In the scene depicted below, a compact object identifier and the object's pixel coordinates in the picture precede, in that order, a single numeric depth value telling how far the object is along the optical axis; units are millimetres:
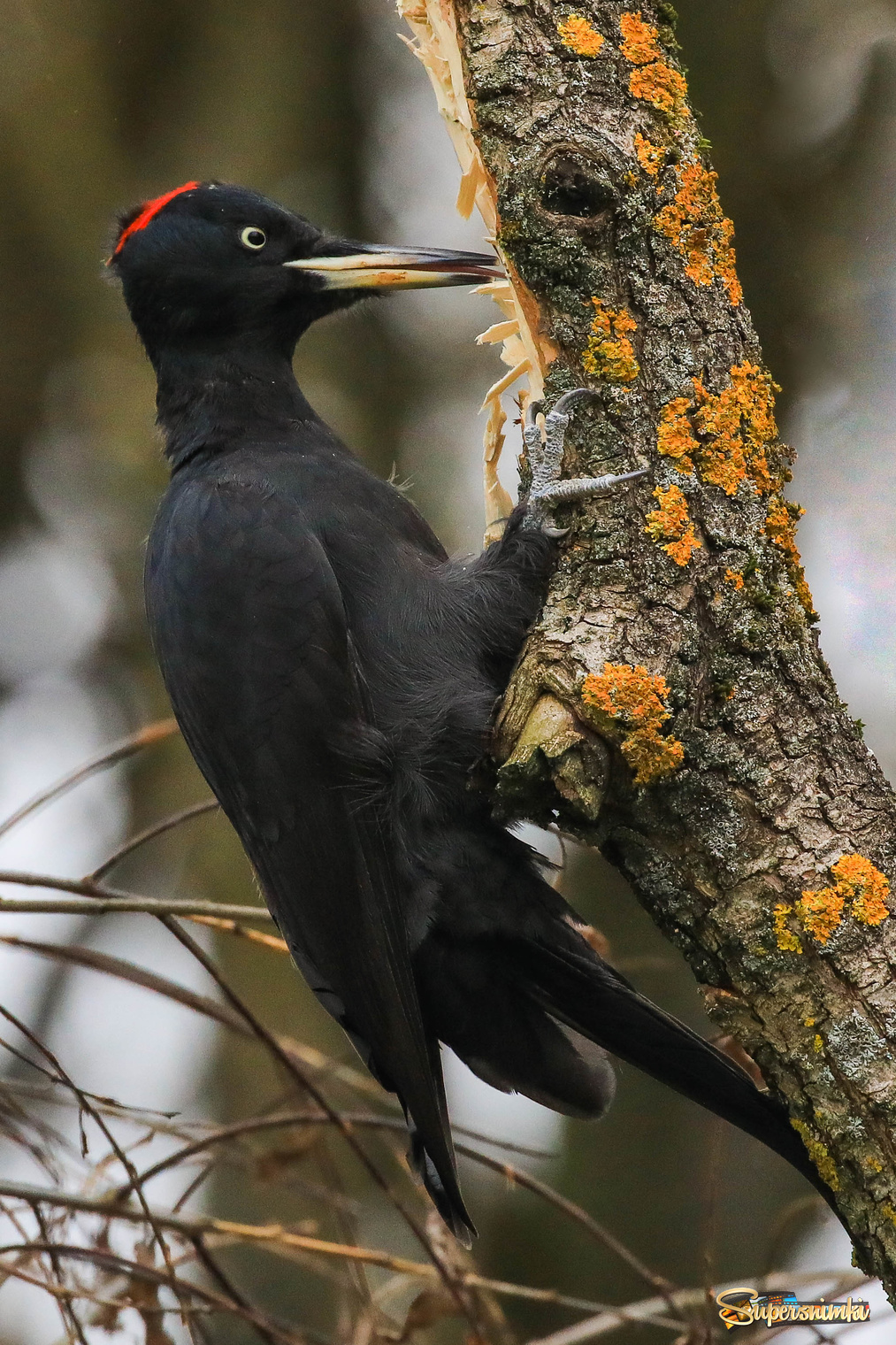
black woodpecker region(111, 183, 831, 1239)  5227
